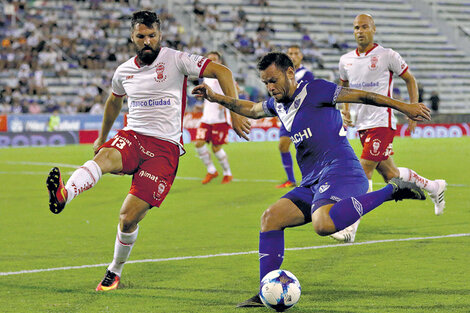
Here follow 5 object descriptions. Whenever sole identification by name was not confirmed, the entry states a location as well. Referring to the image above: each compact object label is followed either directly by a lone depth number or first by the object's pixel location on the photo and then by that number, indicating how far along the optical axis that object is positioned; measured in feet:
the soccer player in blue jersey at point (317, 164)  35.83
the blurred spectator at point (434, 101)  225.97
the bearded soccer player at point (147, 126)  39.55
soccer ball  33.71
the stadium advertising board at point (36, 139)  176.86
